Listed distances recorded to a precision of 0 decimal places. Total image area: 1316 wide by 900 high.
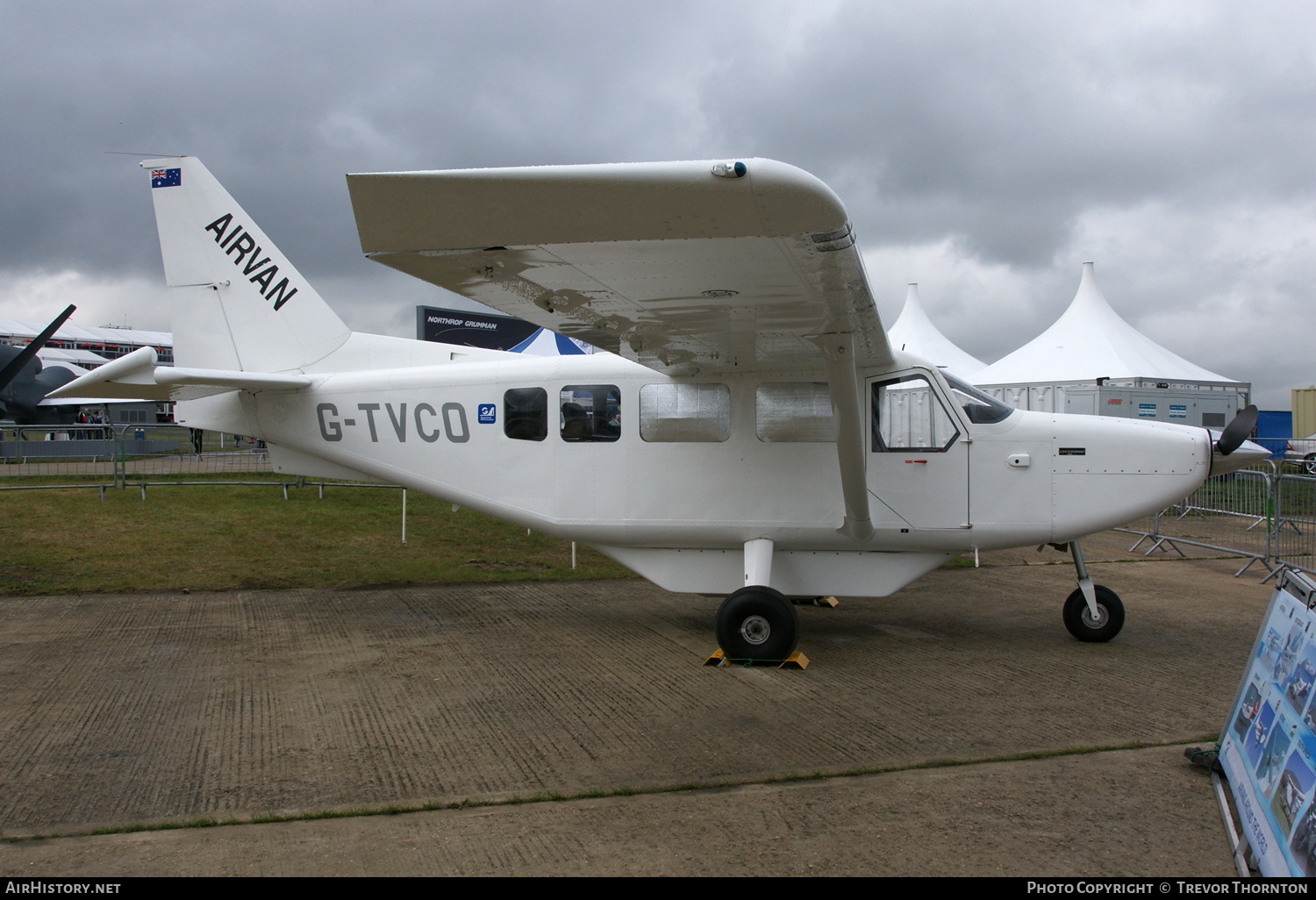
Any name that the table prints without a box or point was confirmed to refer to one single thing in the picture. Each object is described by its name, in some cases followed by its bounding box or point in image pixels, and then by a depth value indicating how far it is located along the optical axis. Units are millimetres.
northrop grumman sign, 22750
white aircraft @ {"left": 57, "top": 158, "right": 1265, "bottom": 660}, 5637
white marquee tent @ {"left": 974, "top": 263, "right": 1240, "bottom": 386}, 20156
